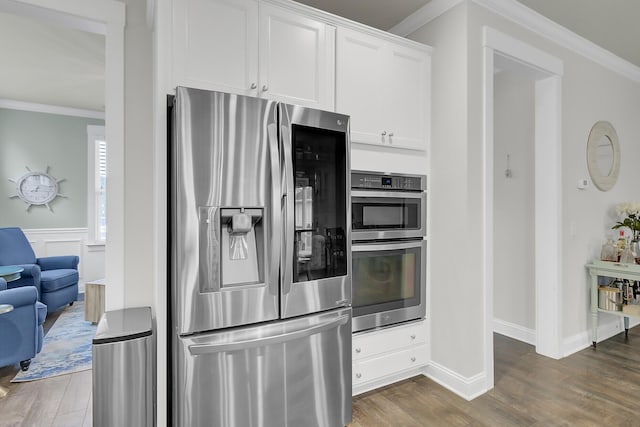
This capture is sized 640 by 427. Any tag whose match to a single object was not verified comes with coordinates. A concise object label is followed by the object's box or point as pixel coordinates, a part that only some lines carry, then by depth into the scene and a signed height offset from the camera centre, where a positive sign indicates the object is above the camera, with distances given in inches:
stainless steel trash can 61.4 -29.5
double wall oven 87.2 -8.8
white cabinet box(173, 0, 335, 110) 66.7 +34.8
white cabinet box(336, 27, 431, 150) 85.8 +33.3
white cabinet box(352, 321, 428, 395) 87.3 -37.4
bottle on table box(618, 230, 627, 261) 127.7 -11.0
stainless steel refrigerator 60.3 -9.3
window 216.7 +19.4
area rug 108.2 -49.1
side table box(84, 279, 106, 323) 149.8 -38.3
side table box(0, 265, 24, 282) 133.8 -22.7
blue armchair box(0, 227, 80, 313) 154.3 -27.8
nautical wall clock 201.0 +16.1
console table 120.2 -21.3
